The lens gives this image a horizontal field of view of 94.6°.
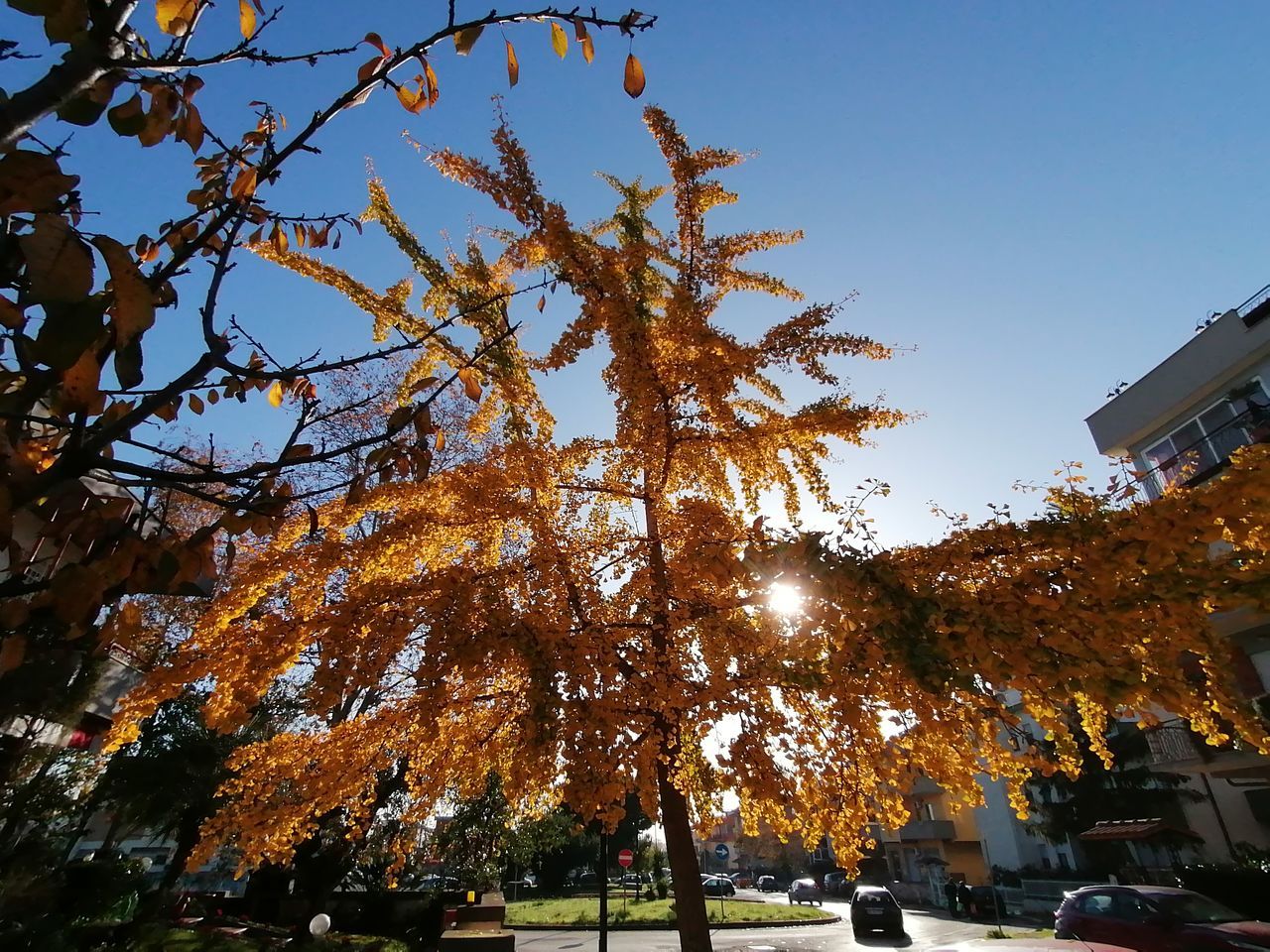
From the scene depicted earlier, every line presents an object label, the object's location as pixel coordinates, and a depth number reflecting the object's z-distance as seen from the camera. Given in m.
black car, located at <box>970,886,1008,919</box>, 21.25
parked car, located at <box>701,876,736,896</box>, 30.17
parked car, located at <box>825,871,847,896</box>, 36.41
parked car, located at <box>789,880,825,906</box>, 33.34
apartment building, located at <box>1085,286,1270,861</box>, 11.58
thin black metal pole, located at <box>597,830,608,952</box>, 9.01
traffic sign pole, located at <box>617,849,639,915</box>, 14.74
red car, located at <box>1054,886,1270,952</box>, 7.14
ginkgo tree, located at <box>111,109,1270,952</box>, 3.46
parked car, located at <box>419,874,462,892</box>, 18.58
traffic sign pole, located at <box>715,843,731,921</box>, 17.11
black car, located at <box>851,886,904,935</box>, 15.72
